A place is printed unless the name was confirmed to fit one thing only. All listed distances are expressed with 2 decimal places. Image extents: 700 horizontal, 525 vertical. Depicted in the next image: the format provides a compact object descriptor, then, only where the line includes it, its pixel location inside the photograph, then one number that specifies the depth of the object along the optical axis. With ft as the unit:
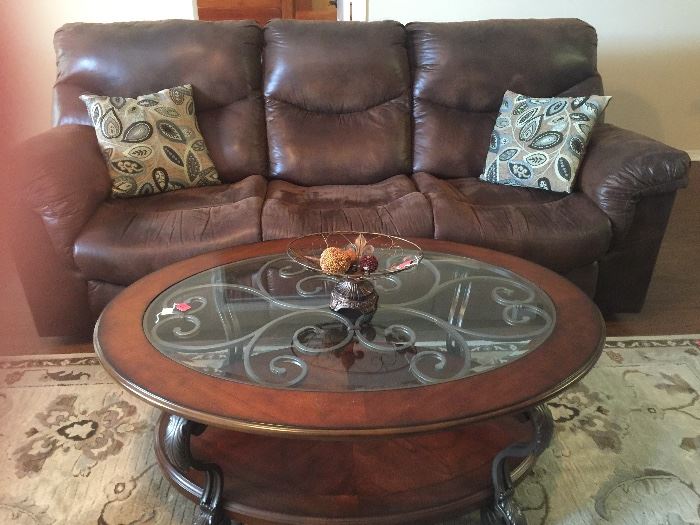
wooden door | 15.48
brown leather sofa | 6.11
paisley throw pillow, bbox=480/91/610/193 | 6.94
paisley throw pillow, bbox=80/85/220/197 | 6.83
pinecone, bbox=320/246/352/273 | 4.12
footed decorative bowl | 4.14
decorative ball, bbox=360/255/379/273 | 4.20
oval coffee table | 3.23
